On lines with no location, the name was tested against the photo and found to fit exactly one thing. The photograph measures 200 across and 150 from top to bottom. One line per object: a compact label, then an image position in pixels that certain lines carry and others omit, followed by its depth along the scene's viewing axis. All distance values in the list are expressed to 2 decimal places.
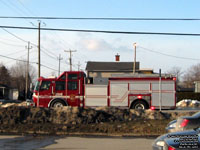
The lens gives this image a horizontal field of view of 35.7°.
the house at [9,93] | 67.64
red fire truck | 21.06
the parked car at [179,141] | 6.23
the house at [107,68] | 60.75
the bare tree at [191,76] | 106.59
